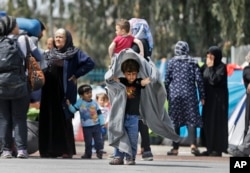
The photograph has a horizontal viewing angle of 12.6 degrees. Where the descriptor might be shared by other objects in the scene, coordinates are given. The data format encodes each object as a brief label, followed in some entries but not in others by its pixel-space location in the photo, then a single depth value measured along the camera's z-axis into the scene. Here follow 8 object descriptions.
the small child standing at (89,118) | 16.36
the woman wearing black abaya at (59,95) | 15.77
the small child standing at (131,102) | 14.05
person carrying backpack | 14.80
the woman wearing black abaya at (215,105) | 18.60
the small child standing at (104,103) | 20.07
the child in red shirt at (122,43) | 15.38
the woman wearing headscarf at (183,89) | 18.05
